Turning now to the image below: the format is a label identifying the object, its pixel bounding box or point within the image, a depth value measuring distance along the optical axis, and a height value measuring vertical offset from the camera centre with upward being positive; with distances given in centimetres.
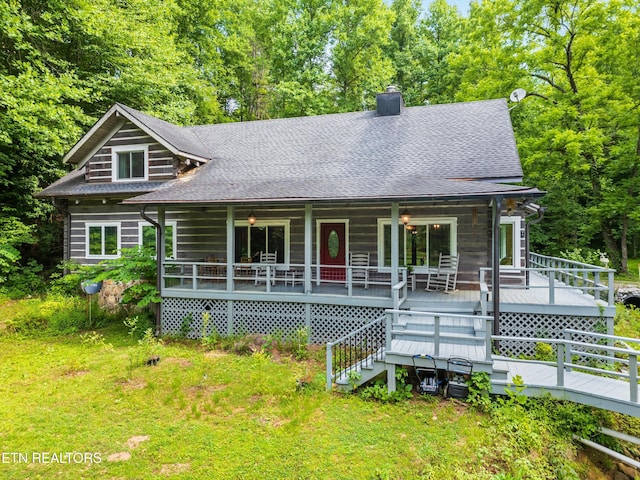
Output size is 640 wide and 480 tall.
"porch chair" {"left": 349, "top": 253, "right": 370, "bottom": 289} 1062 -50
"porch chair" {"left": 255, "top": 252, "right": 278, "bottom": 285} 1155 -39
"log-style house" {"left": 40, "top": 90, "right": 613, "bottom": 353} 820 +100
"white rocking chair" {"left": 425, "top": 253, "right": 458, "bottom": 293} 960 -81
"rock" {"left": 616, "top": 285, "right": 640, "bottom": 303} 1335 -182
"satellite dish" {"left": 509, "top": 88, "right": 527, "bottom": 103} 1274 +549
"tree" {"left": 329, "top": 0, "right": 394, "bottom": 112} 2256 +1308
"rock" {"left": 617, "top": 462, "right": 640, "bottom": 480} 525 -340
